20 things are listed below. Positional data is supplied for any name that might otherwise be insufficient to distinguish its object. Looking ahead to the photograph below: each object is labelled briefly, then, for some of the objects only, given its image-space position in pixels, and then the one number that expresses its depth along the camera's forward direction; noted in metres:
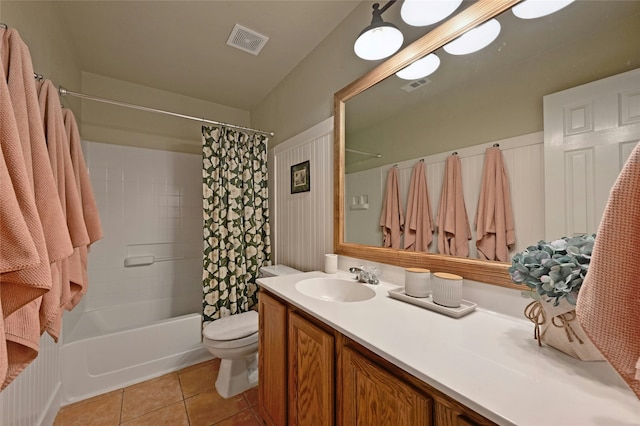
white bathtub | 1.61
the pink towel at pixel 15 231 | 0.52
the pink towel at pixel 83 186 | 1.29
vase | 0.56
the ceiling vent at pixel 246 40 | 1.66
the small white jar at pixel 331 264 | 1.50
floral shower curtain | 2.00
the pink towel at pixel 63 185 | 1.00
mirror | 0.71
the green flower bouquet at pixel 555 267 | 0.55
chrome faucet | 1.25
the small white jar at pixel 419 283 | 0.99
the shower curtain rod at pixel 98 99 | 1.48
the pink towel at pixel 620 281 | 0.39
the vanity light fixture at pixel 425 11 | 1.00
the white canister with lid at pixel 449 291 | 0.88
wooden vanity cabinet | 0.58
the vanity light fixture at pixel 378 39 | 1.16
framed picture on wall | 1.86
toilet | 1.55
